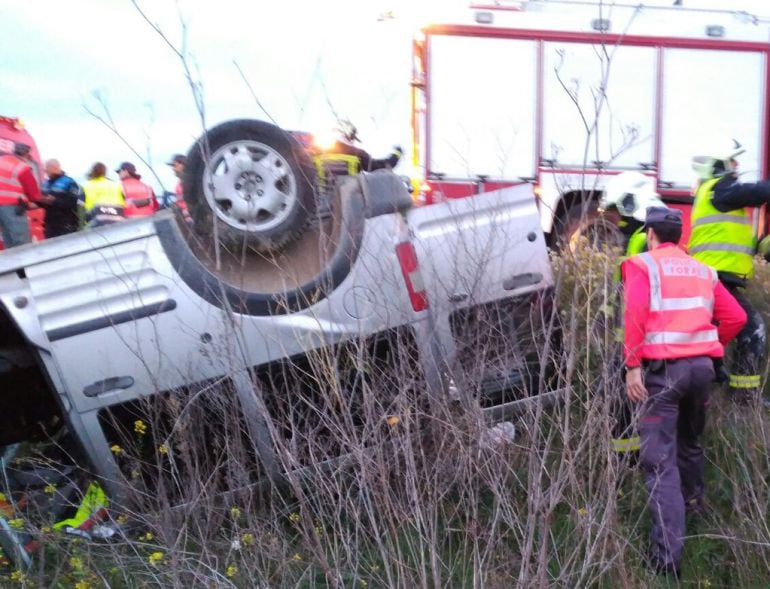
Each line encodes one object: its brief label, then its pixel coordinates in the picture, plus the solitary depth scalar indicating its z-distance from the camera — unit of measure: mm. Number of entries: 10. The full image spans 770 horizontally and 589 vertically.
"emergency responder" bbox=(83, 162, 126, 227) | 8281
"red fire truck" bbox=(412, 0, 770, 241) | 8008
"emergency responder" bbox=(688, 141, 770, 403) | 4551
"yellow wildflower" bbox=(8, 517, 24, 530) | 3244
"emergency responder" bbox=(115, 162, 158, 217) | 8266
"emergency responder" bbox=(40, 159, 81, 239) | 8047
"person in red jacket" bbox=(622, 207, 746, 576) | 3555
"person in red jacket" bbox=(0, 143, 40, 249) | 7351
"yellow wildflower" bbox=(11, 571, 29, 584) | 3221
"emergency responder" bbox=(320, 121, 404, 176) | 4255
